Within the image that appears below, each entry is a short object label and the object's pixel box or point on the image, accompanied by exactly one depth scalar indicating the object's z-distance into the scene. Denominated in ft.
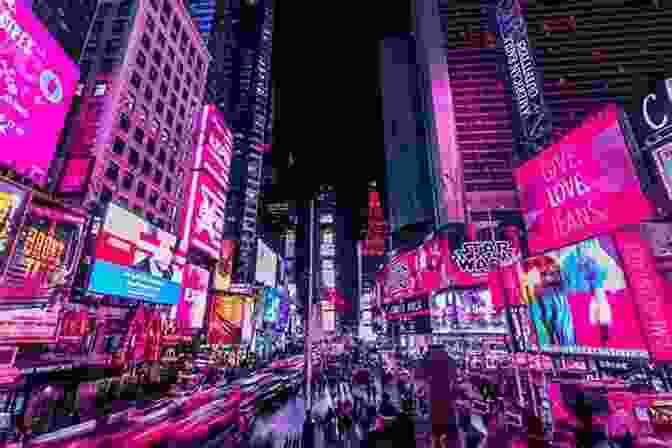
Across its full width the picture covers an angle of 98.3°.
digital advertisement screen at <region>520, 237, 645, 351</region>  32.53
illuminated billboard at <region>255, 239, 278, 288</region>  167.32
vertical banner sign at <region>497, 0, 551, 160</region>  46.11
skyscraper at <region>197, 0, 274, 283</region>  192.13
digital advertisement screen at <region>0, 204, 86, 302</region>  54.29
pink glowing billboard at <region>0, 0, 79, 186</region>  50.52
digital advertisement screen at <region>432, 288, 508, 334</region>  114.01
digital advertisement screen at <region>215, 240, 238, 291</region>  140.97
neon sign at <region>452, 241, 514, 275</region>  100.78
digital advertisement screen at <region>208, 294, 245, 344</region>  127.54
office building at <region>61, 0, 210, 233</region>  90.79
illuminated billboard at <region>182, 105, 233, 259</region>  109.29
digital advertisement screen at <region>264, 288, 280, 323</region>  178.09
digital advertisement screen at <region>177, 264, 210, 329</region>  106.32
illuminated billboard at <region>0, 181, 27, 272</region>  48.96
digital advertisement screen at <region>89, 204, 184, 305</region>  70.90
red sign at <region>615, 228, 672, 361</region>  29.01
